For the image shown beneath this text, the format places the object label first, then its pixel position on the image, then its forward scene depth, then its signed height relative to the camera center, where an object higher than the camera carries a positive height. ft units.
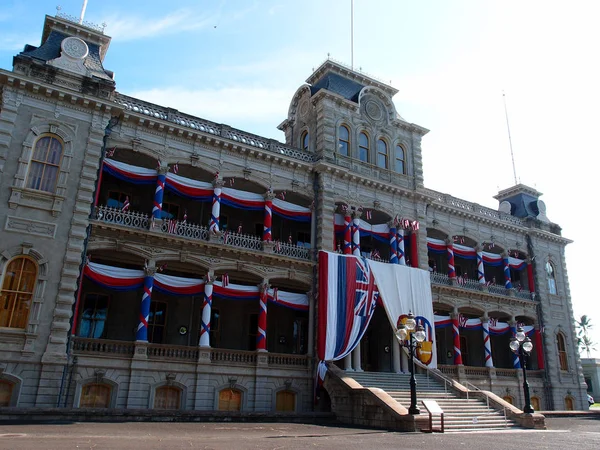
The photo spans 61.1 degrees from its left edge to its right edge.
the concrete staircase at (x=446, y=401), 65.10 -0.60
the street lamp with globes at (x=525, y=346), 70.64 +7.27
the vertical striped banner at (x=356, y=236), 89.66 +26.84
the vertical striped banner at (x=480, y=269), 108.58 +26.32
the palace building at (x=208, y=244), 64.69 +21.91
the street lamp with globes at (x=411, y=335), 60.10 +7.16
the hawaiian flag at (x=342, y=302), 80.23 +14.41
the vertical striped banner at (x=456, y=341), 96.58 +10.36
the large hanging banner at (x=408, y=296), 87.71 +16.73
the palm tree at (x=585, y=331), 319.47 +42.76
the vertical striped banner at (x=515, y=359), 106.42 +8.08
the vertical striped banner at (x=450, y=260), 102.73 +26.60
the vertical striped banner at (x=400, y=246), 94.68 +26.82
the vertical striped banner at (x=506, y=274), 112.06 +26.42
